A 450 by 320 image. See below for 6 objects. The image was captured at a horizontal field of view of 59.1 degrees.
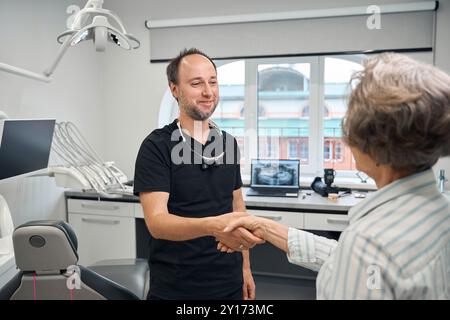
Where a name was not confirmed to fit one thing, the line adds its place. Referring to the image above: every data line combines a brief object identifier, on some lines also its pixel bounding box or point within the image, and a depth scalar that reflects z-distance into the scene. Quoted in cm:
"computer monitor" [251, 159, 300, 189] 292
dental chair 112
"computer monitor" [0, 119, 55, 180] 180
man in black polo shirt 128
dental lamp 203
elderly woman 64
